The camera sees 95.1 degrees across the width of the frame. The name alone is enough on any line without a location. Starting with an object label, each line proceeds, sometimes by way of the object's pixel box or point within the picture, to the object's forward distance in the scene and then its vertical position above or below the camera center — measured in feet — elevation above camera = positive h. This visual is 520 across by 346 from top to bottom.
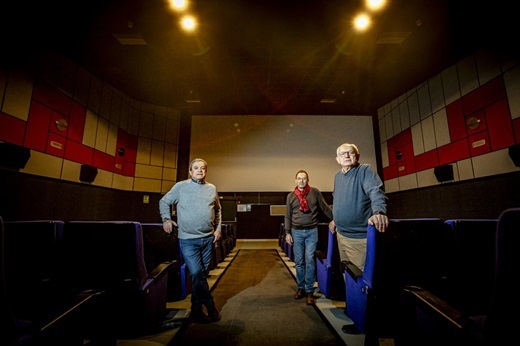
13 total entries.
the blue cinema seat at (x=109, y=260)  5.02 -1.00
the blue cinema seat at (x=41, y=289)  2.99 -1.30
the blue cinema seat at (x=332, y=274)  7.88 -2.10
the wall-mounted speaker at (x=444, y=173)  16.90 +2.81
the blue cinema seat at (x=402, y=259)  4.72 -0.93
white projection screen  26.43 +7.31
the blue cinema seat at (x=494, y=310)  2.32 -1.18
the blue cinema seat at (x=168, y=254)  7.31 -1.29
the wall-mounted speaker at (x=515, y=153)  12.62 +3.11
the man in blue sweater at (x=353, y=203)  6.58 +0.25
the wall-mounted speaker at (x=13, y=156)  12.39 +3.01
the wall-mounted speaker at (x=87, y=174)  17.60 +2.88
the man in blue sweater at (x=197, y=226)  6.84 -0.40
